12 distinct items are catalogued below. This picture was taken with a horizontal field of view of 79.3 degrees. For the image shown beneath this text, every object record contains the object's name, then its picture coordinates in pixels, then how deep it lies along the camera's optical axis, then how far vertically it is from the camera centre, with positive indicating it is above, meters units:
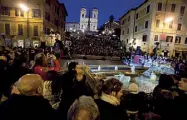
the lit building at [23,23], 20.93 +5.42
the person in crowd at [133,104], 2.30 -1.04
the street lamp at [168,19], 21.69 +6.81
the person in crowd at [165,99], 1.88 -0.81
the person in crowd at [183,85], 2.09 -0.57
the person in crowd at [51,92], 2.35 -0.84
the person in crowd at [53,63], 4.34 -0.43
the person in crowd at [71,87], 2.07 -0.71
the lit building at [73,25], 88.44 +21.54
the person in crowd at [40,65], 2.80 -0.34
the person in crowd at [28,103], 1.31 -0.63
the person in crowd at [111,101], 1.53 -0.68
